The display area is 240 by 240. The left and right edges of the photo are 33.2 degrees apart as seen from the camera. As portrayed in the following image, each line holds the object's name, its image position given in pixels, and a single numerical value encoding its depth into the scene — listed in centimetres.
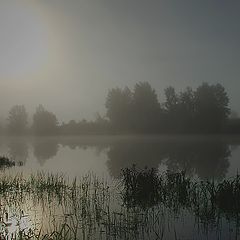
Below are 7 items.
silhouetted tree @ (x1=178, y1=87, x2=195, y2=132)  10462
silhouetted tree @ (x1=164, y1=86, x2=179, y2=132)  10688
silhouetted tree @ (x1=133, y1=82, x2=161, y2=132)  10725
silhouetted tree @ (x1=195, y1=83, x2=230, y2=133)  10075
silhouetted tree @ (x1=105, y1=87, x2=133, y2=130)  11019
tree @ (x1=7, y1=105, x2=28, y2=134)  17100
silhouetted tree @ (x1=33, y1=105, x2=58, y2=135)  15850
